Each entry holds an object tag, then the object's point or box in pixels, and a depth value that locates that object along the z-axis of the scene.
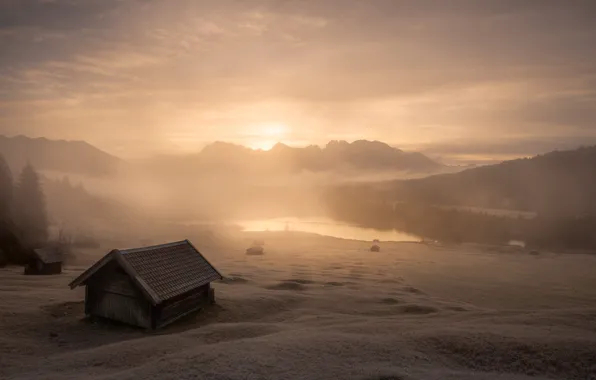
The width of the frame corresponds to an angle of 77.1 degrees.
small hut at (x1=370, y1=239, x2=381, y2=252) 86.19
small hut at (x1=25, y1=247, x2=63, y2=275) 48.69
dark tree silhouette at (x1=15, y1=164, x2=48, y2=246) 73.50
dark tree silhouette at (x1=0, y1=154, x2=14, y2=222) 63.68
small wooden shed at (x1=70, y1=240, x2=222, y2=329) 22.39
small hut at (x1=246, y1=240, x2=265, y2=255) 75.64
